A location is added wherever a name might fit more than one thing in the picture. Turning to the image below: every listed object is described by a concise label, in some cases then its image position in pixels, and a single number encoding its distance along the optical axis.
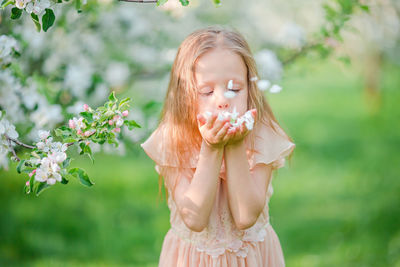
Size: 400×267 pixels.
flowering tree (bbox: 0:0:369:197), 2.42
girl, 2.37
